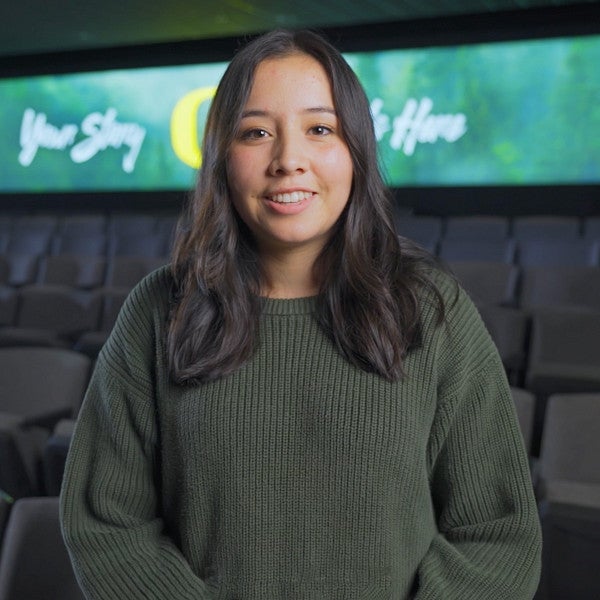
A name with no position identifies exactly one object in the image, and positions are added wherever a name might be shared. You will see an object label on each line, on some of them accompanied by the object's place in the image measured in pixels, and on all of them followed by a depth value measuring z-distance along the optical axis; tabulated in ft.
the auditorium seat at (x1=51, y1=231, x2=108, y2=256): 15.19
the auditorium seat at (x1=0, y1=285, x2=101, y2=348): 8.45
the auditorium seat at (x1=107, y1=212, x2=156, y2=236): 16.29
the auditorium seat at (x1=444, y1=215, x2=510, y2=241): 13.39
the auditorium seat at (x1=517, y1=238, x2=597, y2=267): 11.33
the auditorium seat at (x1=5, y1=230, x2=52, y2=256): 15.97
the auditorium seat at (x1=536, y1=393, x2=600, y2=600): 3.57
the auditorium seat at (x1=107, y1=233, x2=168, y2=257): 14.15
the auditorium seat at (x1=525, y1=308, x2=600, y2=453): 5.49
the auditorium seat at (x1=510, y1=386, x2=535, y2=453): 4.57
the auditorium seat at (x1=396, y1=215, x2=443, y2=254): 13.42
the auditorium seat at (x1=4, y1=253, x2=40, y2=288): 12.93
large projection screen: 15.40
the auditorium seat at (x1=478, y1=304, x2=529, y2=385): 6.40
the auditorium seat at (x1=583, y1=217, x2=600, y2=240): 13.43
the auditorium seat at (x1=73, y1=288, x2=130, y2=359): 7.34
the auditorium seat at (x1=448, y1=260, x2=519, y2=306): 9.00
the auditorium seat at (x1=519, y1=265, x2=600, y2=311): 8.67
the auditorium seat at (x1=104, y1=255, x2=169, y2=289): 10.93
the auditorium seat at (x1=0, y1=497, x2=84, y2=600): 3.04
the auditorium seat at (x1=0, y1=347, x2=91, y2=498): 4.94
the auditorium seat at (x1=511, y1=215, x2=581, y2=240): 13.19
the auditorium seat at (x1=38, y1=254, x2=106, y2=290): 12.01
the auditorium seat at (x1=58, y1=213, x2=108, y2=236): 16.70
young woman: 2.25
